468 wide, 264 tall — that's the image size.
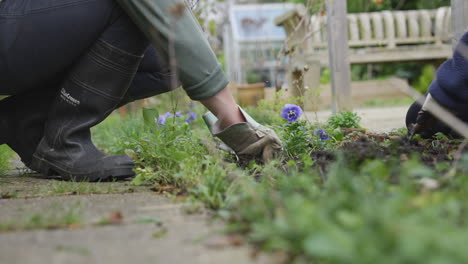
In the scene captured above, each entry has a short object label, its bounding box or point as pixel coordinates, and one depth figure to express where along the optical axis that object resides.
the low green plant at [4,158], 2.11
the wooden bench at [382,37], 5.23
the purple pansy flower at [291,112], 2.00
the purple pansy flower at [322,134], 1.98
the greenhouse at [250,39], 11.45
